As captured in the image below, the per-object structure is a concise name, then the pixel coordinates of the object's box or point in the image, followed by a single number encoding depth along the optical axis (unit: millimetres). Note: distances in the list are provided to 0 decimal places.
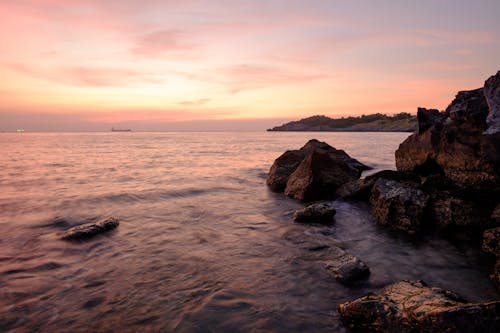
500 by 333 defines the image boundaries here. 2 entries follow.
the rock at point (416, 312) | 3707
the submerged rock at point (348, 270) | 6227
